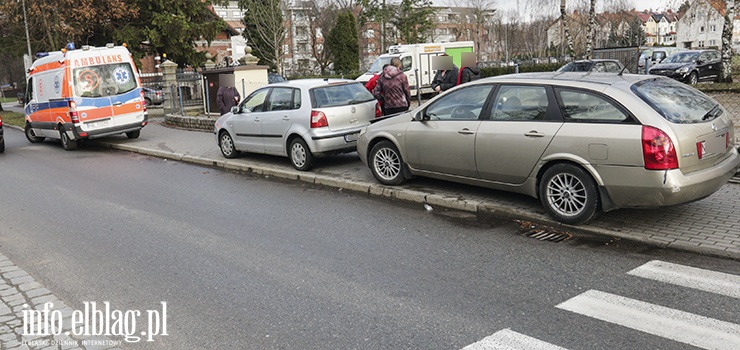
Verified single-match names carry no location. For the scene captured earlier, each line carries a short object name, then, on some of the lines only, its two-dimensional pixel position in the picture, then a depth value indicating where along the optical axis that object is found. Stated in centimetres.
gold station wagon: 598
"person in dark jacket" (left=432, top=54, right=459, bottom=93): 1335
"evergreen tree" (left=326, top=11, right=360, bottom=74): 5206
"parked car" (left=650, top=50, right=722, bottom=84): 2577
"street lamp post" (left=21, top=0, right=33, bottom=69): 2934
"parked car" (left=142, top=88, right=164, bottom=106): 3641
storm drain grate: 633
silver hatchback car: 1041
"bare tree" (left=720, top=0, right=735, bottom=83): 2397
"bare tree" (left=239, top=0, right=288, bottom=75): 4494
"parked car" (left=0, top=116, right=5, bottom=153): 1665
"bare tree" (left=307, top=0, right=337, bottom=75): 5759
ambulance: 1605
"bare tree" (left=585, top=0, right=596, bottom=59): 2811
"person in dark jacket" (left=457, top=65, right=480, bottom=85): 1332
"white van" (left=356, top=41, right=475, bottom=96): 2767
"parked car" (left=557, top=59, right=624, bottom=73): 1895
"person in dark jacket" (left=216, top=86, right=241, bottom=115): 1798
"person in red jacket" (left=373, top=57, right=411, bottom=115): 1175
